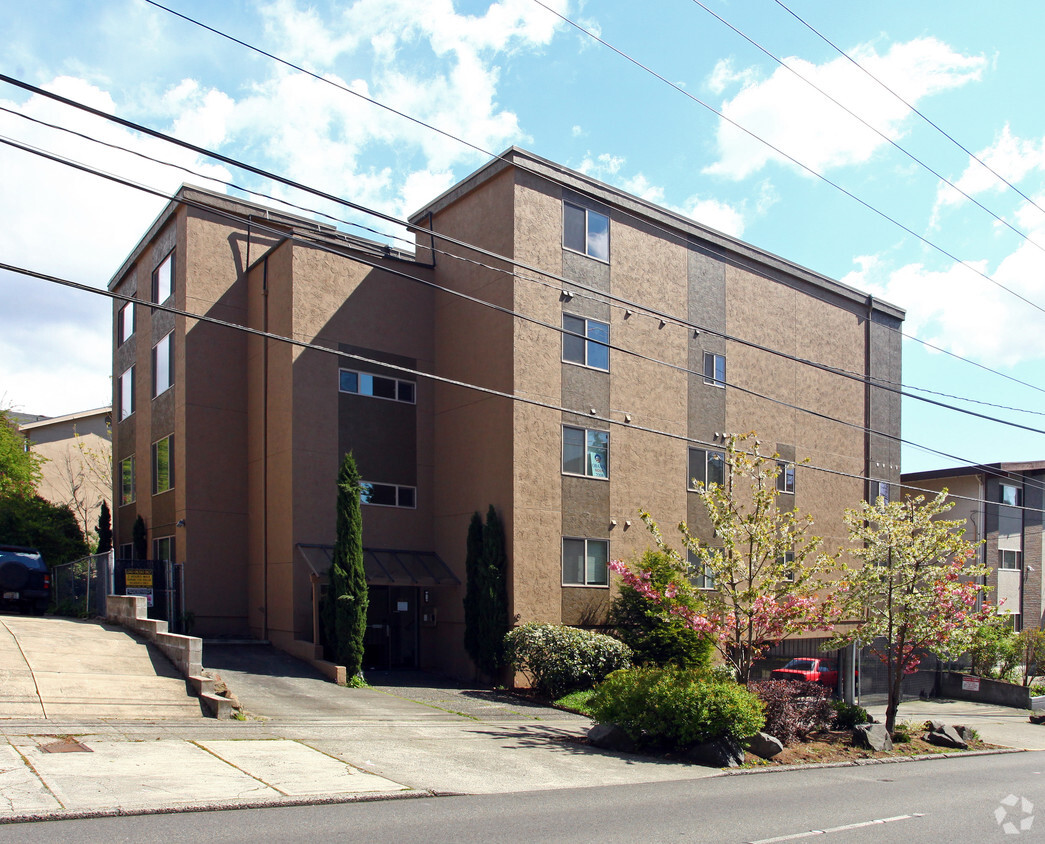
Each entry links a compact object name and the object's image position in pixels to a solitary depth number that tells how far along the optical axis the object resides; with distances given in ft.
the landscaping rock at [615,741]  49.51
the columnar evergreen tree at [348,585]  67.67
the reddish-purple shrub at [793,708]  54.65
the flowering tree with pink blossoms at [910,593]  62.18
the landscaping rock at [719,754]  46.68
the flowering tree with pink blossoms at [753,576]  55.67
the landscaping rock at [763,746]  49.93
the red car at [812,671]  90.33
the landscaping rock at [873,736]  56.59
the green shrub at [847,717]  59.62
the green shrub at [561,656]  66.85
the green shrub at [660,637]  72.13
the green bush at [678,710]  47.55
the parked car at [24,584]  73.41
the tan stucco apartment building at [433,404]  74.95
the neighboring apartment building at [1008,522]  135.54
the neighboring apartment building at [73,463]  136.67
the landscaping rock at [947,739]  63.05
